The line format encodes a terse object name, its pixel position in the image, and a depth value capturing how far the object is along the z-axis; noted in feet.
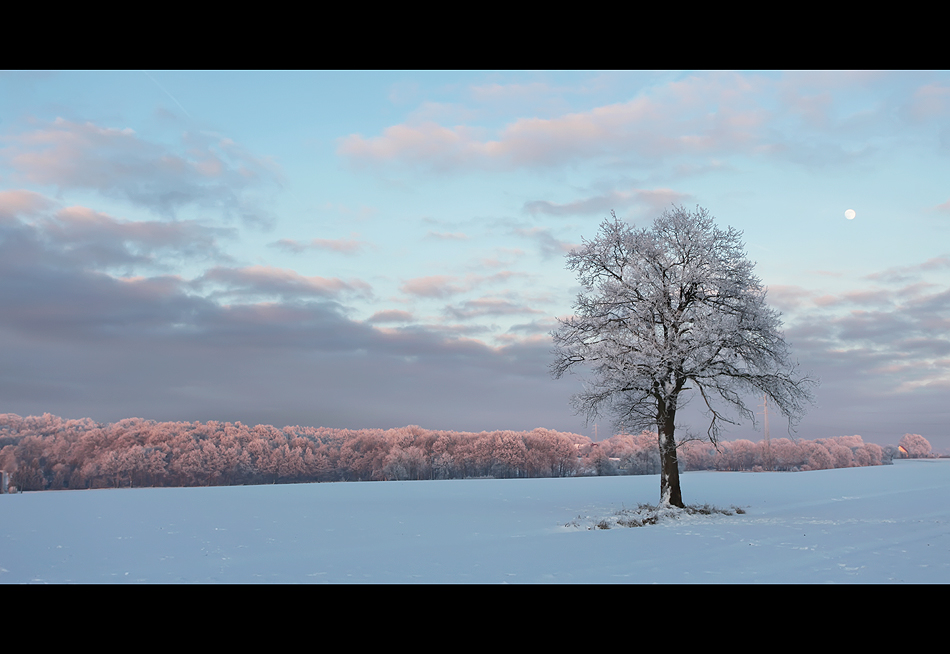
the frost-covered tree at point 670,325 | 84.69
